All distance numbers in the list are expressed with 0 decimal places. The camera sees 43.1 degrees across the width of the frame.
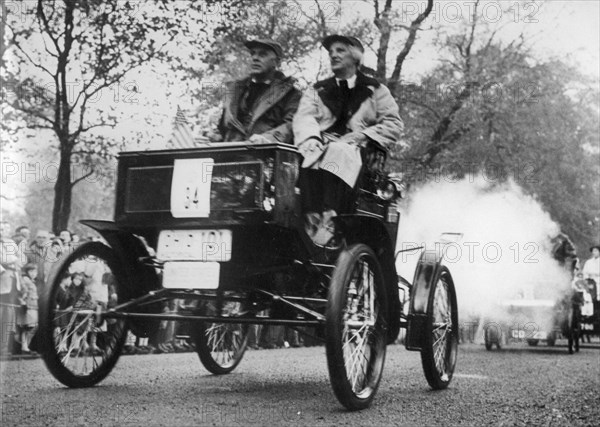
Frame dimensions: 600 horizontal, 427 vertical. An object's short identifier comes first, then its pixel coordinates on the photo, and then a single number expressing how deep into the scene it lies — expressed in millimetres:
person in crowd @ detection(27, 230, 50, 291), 8367
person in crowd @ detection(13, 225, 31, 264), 8609
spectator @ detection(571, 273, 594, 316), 12559
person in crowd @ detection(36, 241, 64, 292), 8146
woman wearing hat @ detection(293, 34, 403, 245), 4418
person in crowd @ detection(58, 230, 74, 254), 8209
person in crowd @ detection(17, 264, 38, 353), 8398
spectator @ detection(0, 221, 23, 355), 7895
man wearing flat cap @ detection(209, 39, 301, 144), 5113
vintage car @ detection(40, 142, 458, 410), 4160
